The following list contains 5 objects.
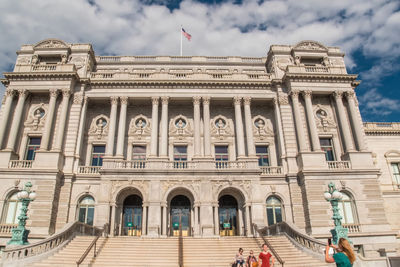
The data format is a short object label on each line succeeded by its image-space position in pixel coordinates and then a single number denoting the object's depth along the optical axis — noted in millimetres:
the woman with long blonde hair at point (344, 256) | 6134
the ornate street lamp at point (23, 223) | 16297
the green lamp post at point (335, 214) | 16609
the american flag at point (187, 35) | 34531
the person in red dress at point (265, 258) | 11305
